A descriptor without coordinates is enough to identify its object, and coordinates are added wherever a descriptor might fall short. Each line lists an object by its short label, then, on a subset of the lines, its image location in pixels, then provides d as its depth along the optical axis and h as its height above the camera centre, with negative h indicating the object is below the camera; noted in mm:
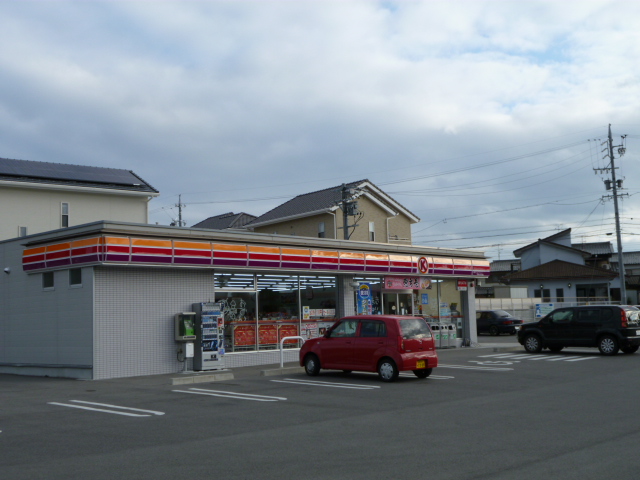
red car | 15859 -1150
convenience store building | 17781 +537
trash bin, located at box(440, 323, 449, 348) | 27719 -1558
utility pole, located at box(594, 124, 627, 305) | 44875 +7428
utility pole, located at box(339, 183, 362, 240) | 35812 +5291
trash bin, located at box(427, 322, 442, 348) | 27578 -1405
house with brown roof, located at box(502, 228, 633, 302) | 58688 +1484
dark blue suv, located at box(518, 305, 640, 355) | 22219 -1244
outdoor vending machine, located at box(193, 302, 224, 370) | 19141 -921
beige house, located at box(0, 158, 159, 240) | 26656 +4849
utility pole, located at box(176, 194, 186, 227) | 58838 +8304
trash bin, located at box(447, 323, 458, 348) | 28000 -1619
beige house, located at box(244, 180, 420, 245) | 41844 +5508
